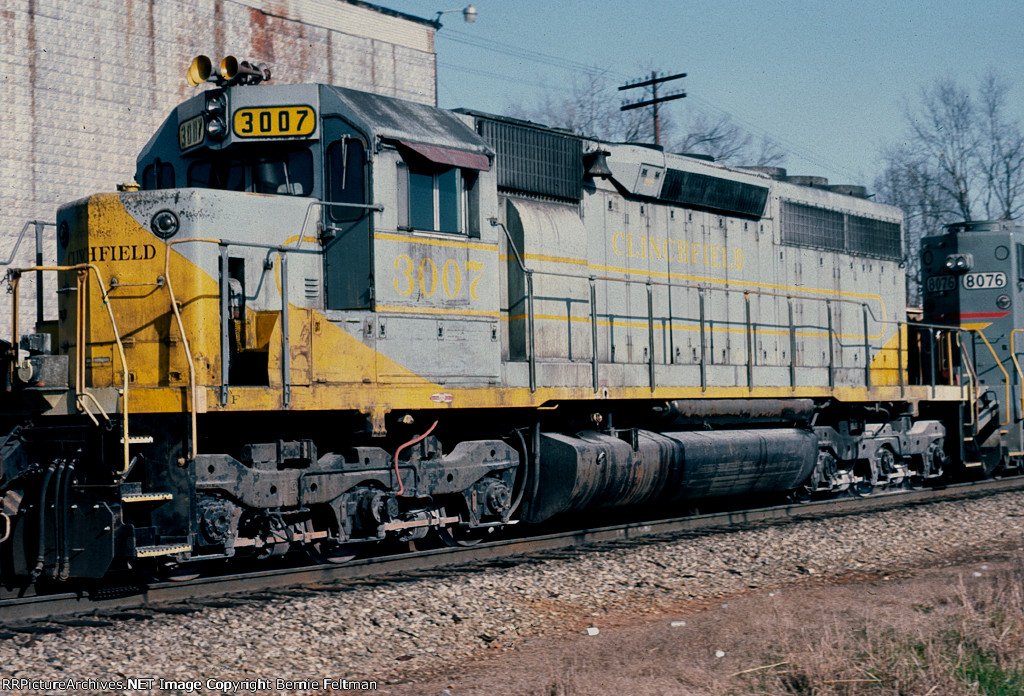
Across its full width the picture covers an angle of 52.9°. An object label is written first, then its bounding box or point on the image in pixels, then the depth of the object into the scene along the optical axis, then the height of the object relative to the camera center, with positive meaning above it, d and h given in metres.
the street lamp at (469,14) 22.86 +8.51
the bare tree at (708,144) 41.91 +9.67
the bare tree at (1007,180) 38.09 +7.23
